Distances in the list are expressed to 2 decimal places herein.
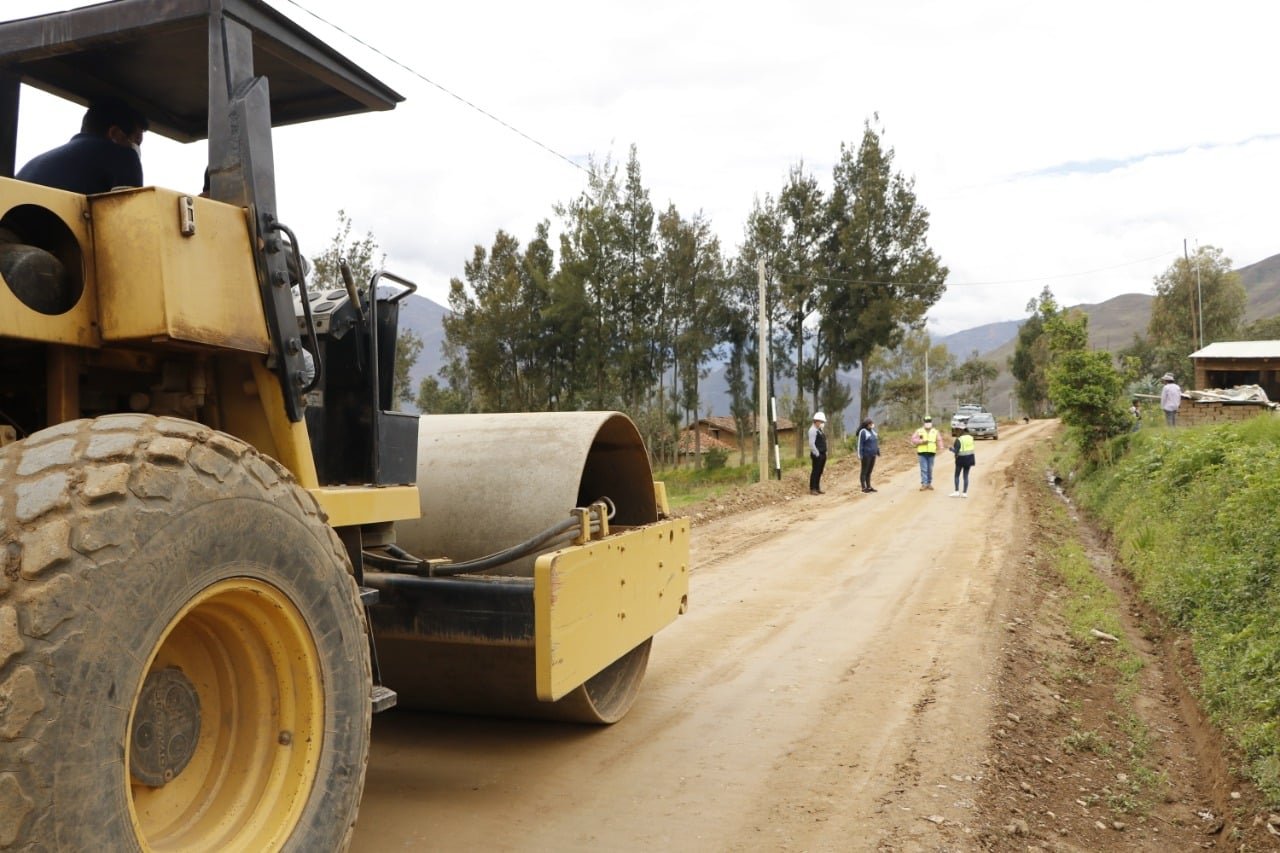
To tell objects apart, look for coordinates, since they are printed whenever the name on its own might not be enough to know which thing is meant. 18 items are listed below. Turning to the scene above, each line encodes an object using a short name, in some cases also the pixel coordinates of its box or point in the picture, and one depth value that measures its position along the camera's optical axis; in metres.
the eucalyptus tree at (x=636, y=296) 36.34
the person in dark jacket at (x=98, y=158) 3.18
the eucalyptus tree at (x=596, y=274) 35.88
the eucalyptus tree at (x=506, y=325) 39.38
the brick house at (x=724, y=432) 62.90
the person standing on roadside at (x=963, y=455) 20.59
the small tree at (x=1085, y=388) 19.78
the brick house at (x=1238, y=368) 33.22
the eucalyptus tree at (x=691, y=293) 38.19
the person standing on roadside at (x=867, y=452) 22.05
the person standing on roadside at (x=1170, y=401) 22.59
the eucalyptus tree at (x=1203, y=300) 61.06
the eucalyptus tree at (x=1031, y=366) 68.94
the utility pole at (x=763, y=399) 25.20
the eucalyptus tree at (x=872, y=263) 40.97
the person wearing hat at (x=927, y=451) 21.58
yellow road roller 2.02
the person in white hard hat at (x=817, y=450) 21.53
